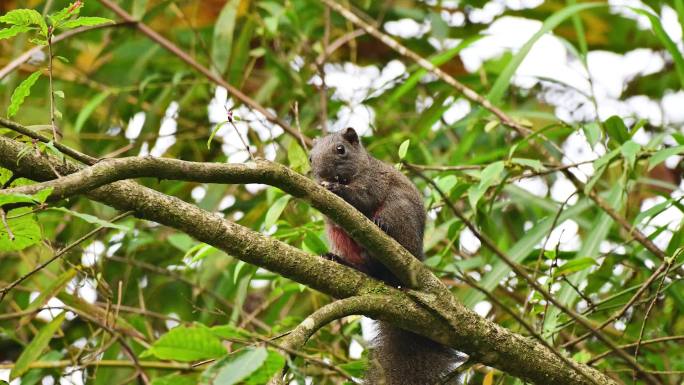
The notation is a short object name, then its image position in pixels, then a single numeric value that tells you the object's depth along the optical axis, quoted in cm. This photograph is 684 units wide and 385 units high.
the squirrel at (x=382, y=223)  842
